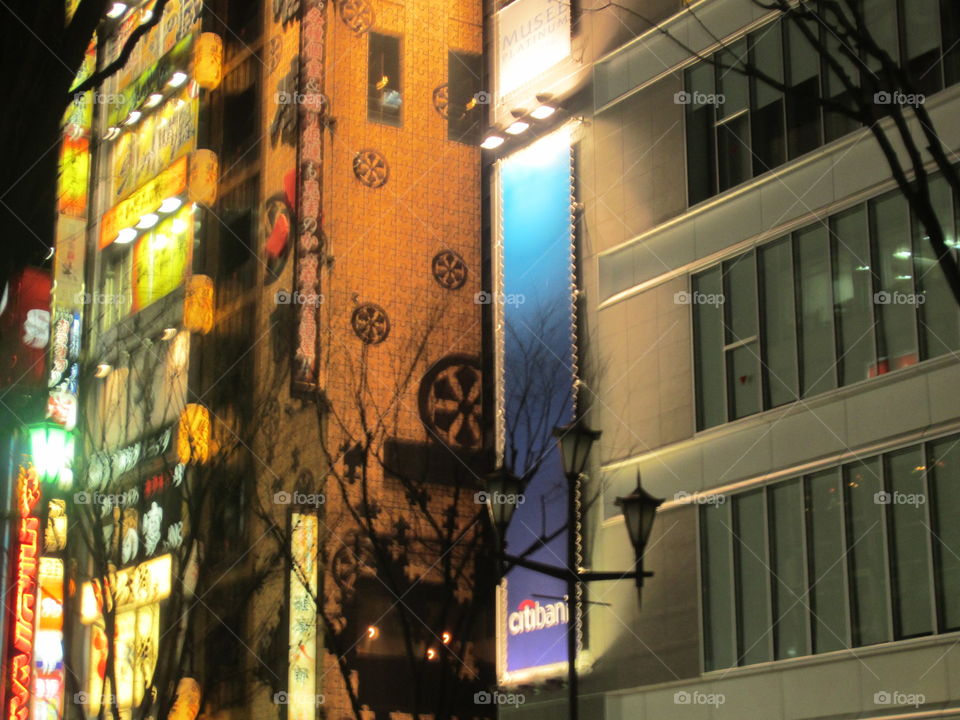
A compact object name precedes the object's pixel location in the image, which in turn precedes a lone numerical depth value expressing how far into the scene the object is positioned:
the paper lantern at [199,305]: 39.12
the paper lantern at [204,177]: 40.50
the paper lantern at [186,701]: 34.75
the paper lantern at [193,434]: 36.44
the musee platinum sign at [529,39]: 28.86
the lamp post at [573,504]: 16.97
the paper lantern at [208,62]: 41.44
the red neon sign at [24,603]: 36.06
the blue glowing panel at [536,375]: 26.75
